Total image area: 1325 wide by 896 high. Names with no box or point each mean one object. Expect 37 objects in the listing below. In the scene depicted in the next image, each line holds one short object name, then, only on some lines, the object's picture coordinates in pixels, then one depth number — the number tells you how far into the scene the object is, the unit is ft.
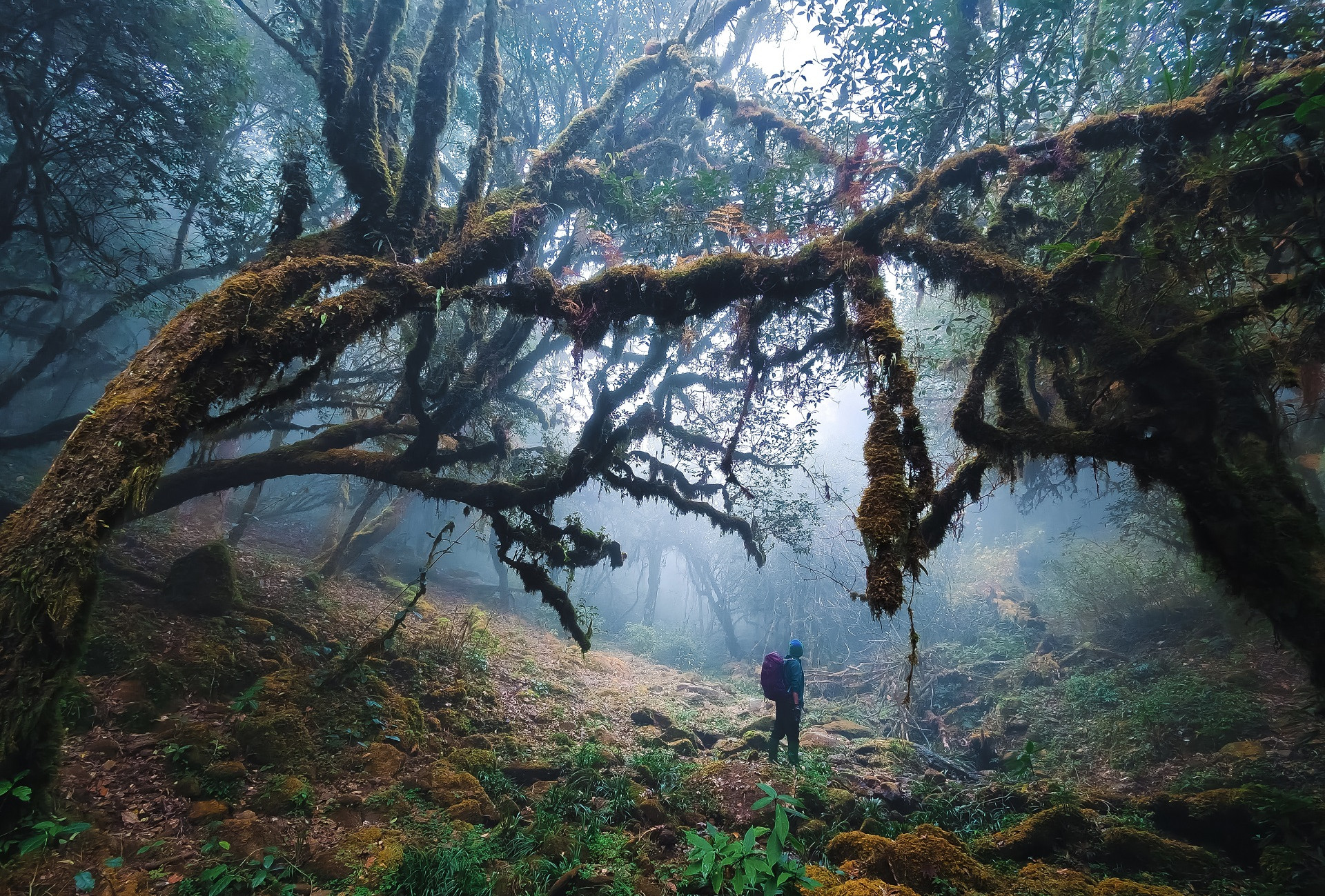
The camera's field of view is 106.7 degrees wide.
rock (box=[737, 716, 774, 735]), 36.68
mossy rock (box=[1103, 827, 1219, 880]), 15.21
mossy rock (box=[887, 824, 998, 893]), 12.77
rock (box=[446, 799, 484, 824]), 16.47
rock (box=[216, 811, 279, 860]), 12.54
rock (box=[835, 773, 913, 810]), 22.44
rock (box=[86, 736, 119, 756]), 14.64
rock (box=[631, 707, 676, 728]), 35.19
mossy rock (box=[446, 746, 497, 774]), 20.35
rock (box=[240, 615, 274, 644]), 24.53
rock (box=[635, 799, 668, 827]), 18.31
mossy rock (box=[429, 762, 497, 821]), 17.33
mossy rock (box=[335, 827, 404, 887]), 12.69
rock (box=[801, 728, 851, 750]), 34.19
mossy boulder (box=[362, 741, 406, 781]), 18.17
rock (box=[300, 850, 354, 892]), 12.41
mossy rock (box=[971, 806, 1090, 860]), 16.14
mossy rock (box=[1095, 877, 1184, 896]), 12.21
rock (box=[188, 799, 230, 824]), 13.52
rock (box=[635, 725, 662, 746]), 29.95
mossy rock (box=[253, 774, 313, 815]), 14.98
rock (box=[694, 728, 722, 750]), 33.56
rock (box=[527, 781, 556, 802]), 19.31
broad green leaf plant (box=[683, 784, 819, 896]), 10.58
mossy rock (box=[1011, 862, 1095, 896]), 12.71
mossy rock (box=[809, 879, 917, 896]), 11.11
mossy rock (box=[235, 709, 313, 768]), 16.90
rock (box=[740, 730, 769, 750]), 32.76
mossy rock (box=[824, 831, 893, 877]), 13.47
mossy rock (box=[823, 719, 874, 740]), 42.34
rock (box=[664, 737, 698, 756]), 29.87
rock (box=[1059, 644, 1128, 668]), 44.34
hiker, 28.45
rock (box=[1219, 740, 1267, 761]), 22.85
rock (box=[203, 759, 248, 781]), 15.24
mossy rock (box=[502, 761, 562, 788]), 21.07
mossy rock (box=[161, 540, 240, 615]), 24.52
